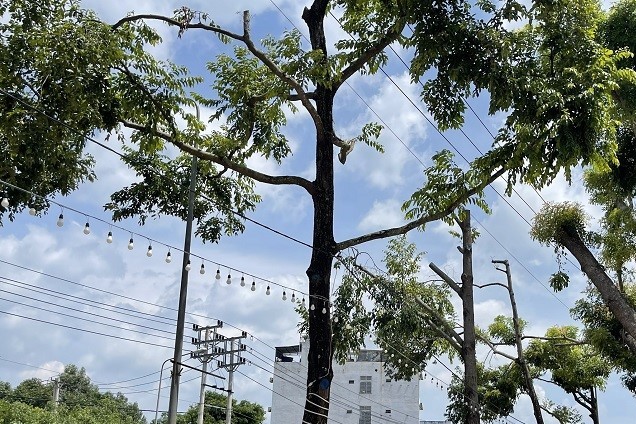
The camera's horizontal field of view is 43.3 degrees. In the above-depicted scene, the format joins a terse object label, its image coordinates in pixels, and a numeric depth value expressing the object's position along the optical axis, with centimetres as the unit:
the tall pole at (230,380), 3151
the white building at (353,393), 5147
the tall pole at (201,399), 2884
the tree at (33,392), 5675
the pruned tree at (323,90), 1181
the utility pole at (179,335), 1369
